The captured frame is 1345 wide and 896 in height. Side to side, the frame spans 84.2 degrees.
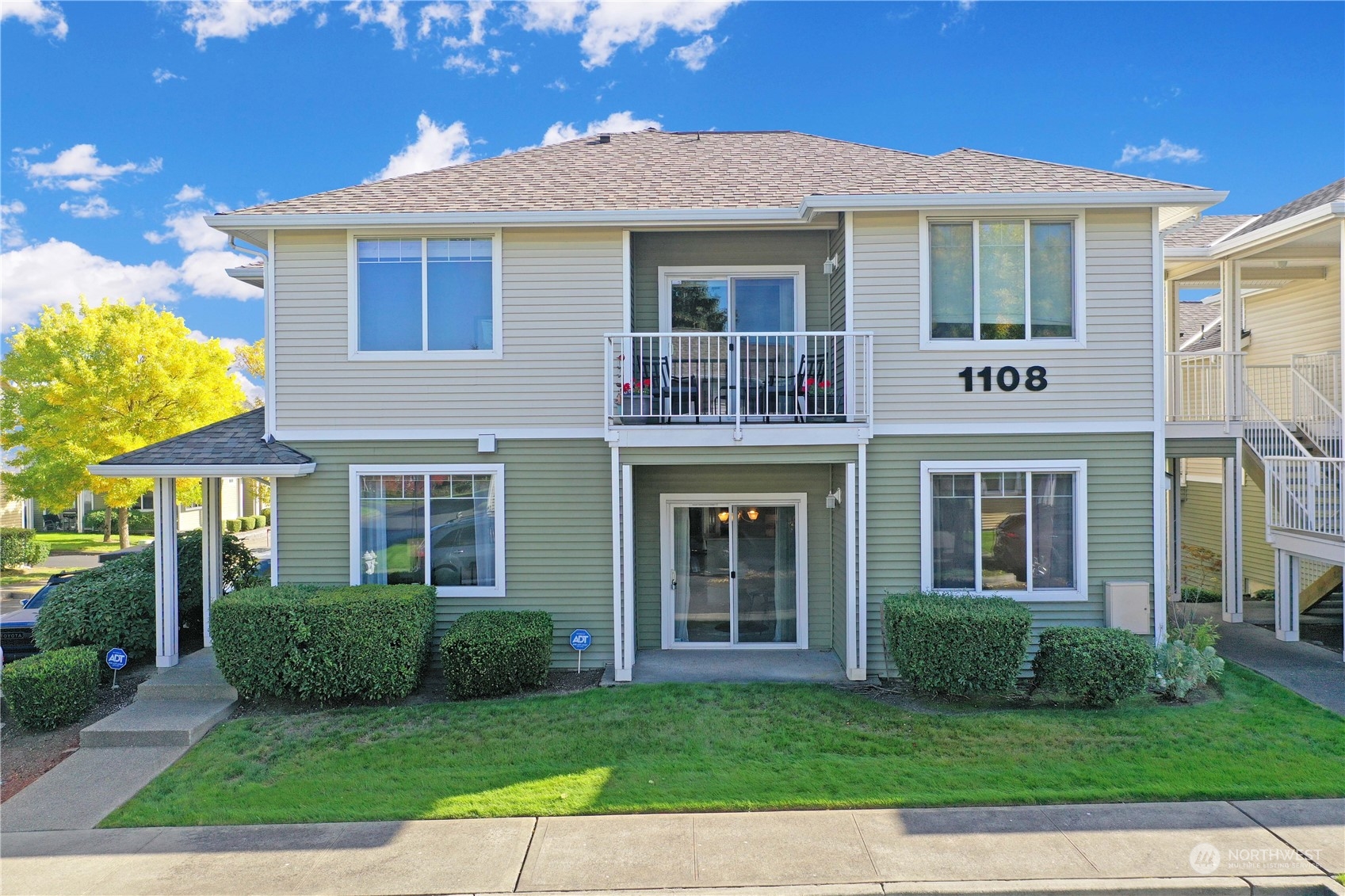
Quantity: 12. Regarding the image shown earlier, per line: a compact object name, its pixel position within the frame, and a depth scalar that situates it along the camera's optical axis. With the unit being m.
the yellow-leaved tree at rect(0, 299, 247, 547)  18.06
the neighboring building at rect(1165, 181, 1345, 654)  9.95
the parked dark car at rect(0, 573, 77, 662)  9.48
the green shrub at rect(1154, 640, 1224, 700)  7.95
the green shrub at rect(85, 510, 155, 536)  27.89
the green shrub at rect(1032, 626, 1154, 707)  7.66
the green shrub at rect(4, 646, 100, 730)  7.69
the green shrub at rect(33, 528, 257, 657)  8.97
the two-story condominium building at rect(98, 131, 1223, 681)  8.83
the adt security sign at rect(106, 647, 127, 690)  8.23
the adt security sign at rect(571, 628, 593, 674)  8.86
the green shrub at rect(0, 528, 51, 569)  20.14
